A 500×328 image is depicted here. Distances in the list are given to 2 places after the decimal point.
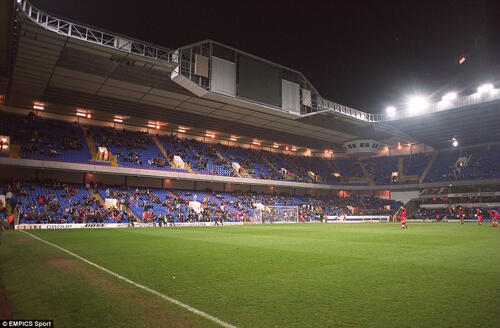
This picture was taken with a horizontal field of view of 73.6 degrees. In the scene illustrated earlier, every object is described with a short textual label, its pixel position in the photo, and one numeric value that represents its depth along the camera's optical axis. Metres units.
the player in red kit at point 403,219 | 28.12
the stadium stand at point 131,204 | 30.05
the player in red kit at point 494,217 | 28.80
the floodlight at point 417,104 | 43.22
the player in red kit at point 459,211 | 47.51
